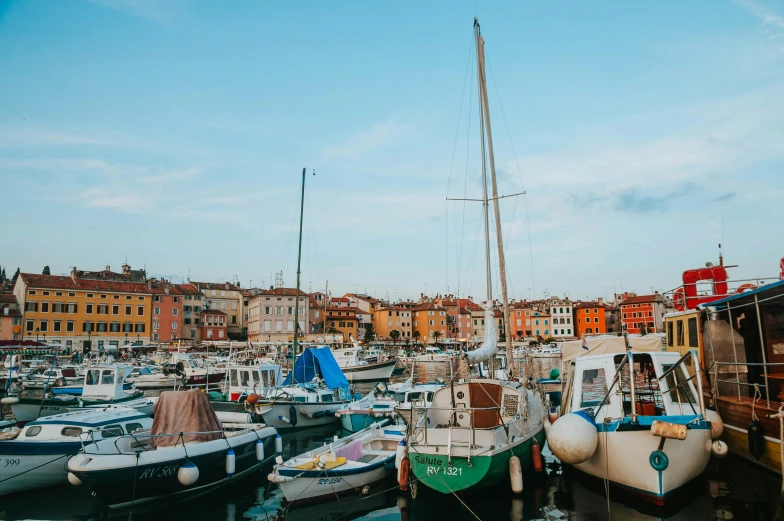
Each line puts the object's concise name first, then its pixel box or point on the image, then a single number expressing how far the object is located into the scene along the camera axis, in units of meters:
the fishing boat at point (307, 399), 22.86
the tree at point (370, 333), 110.19
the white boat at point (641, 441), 10.83
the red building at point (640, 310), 107.62
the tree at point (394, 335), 112.58
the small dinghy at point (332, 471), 12.34
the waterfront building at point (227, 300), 108.75
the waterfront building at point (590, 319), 120.62
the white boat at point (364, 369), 51.53
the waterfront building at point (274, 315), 94.12
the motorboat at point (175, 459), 11.59
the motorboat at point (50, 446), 13.23
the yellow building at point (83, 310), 76.19
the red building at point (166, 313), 88.81
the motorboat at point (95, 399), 22.81
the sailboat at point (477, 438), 11.64
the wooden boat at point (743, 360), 12.12
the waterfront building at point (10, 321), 73.25
